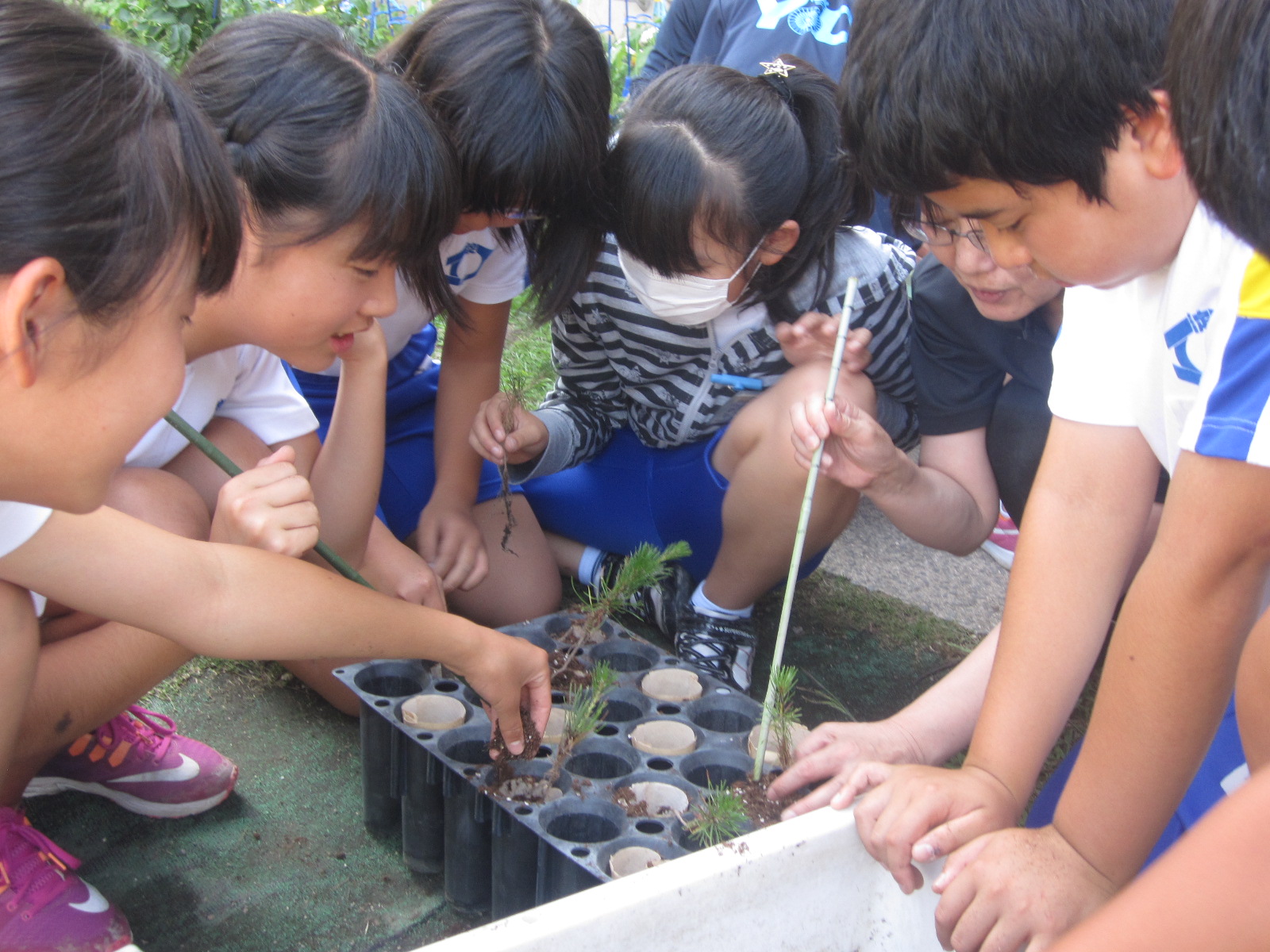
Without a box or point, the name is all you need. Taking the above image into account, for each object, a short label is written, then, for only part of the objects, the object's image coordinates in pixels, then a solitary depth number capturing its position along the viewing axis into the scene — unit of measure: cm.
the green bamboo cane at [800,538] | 130
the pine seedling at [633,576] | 165
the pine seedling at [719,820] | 124
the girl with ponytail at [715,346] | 177
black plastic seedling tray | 132
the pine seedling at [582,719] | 142
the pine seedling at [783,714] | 134
